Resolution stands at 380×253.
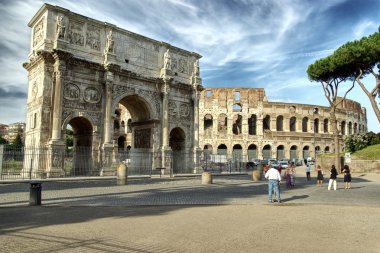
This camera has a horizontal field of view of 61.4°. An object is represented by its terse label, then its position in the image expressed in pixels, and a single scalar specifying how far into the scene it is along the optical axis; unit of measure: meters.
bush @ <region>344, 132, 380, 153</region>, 28.72
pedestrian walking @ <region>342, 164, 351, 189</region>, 14.05
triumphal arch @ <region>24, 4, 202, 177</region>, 17.48
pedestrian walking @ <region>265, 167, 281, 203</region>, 9.69
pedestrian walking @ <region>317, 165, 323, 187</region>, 15.90
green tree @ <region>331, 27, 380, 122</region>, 25.03
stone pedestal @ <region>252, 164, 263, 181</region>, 18.91
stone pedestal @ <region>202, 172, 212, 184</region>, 15.85
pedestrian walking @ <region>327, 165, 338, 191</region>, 13.29
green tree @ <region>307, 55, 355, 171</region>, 26.07
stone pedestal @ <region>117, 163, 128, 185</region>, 14.65
